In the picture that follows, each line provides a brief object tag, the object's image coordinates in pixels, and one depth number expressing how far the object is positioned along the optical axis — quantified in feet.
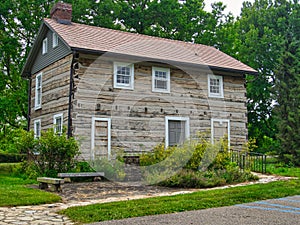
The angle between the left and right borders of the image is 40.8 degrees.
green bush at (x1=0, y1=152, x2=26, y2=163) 65.67
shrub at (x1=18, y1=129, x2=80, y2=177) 45.70
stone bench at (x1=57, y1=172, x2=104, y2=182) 42.38
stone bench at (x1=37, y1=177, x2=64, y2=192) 36.24
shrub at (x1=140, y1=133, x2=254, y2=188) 42.52
